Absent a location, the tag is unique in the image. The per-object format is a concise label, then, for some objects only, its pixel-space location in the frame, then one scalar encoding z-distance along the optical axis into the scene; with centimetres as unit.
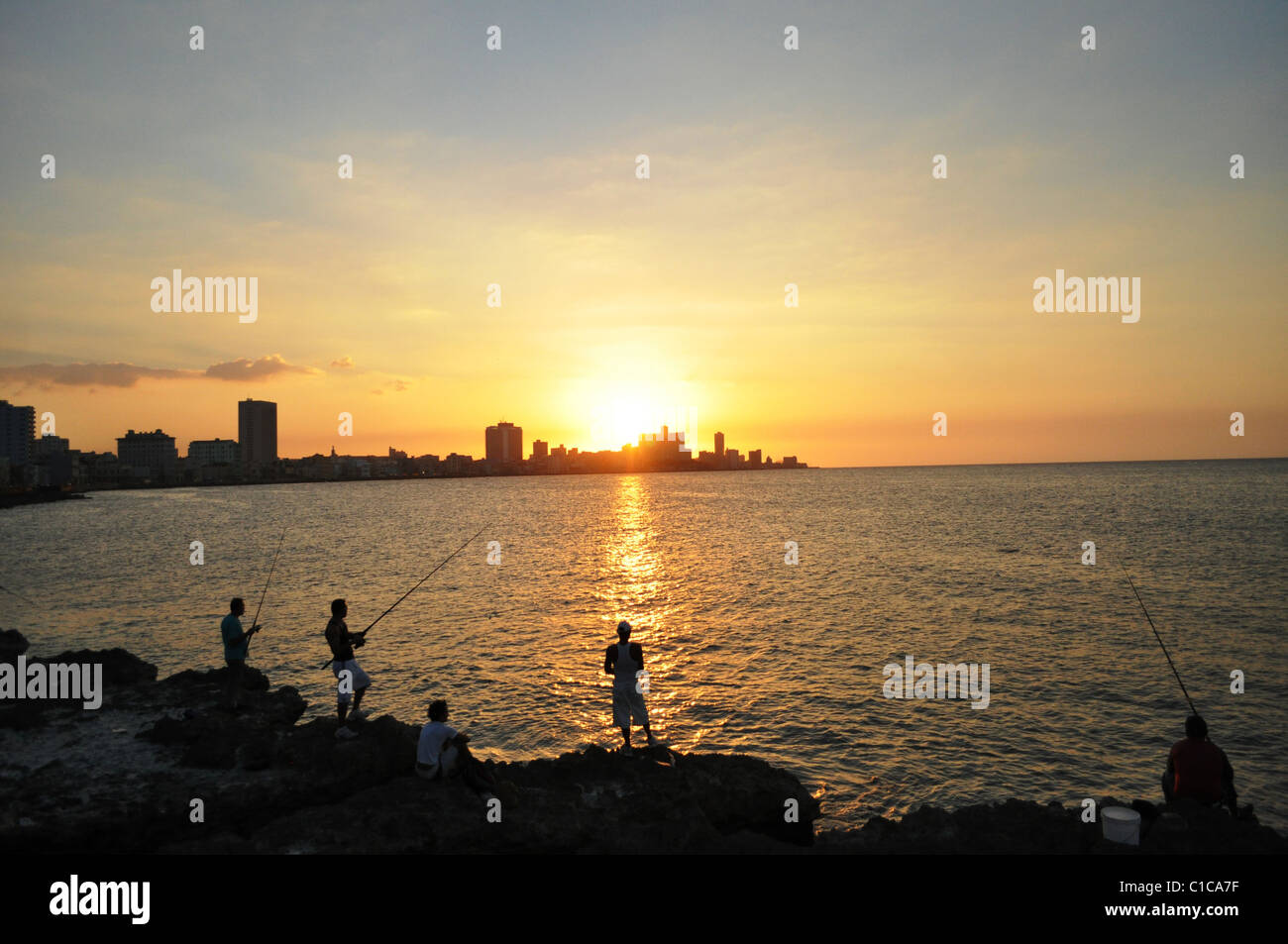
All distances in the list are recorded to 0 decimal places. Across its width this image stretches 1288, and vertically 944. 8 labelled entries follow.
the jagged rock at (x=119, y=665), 1612
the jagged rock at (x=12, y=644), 1954
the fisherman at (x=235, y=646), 1288
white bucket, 757
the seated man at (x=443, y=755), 947
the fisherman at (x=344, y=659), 1179
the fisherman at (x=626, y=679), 1140
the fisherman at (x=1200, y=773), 856
